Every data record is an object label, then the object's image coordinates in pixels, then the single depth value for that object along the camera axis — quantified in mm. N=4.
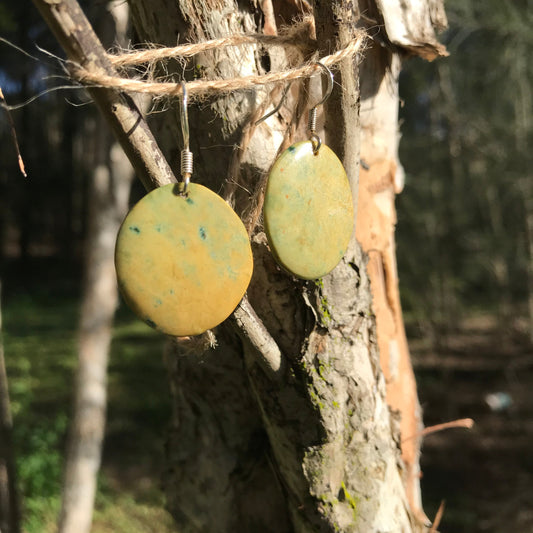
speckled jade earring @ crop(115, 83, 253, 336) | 115
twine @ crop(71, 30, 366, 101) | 109
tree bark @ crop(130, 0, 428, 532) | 138
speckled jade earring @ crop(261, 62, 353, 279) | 127
